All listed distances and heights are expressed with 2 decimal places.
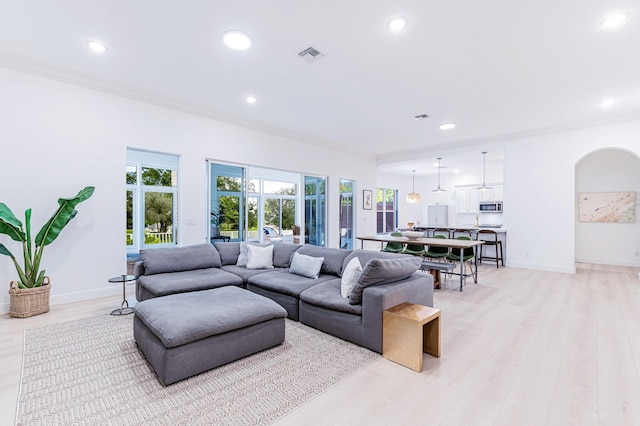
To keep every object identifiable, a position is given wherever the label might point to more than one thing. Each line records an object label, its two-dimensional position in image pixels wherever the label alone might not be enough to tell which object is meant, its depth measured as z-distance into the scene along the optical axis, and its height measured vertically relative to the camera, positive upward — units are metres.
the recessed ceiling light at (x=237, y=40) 2.96 +1.75
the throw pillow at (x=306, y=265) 3.78 -0.68
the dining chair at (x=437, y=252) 5.58 -0.76
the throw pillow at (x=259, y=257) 4.31 -0.64
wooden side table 2.29 -0.97
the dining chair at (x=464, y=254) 5.38 -0.75
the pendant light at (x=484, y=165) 7.79 +1.47
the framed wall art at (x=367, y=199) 8.35 +0.38
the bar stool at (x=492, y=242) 6.59 -0.65
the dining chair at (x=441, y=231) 8.02 -0.50
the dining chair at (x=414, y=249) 5.72 -0.72
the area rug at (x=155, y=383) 1.77 -1.18
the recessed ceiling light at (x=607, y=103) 4.58 +1.70
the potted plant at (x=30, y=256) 3.30 -0.50
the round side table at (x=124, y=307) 3.49 -1.13
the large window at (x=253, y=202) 5.54 +0.23
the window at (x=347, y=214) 8.06 -0.04
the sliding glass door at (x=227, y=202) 5.46 +0.20
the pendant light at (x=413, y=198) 10.14 +0.49
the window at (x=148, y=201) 6.30 +0.26
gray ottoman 2.09 -0.89
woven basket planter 3.33 -0.99
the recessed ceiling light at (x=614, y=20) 2.65 +1.73
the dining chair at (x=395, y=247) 6.07 -0.71
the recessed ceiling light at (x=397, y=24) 2.72 +1.73
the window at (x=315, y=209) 7.54 +0.09
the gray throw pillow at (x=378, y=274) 2.62 -0.55
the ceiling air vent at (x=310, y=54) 3.24 +1.74
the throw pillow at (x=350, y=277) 2.92 -0.63
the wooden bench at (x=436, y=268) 4.73 -0.87
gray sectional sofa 2.63 -0.78
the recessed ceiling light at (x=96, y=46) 3.14 +1.77
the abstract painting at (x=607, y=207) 6.78 +0.14
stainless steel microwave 9.81 +0.20
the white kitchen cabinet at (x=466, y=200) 10.51 +0.45
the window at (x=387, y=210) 11.63 +0.10
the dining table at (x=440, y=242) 4.73 -0.51
